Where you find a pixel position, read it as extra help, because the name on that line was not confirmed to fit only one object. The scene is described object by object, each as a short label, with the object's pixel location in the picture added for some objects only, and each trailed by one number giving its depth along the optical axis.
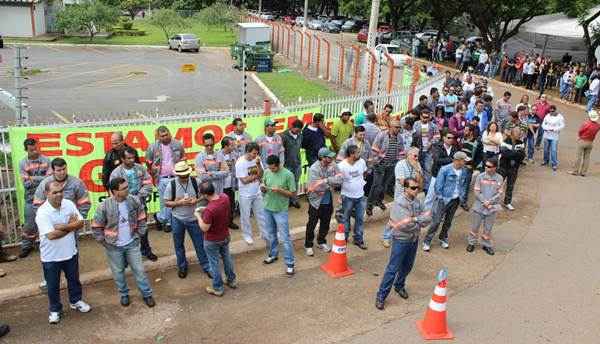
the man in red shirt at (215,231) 6.58
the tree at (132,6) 64.31
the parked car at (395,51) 30.13
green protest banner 7.86
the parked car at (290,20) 62.58
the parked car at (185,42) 40.06
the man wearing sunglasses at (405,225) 6.64
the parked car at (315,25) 61.24
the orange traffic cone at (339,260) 7.75
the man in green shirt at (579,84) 23.03
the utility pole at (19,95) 9.10
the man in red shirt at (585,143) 12.78
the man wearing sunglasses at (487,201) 8.55
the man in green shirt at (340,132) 10.41
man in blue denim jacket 8.55
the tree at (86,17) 44.53
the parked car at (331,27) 59.97
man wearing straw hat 7.09
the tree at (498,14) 33.00
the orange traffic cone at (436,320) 6.32
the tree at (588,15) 26.21
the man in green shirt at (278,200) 7.56
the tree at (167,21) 47.95
